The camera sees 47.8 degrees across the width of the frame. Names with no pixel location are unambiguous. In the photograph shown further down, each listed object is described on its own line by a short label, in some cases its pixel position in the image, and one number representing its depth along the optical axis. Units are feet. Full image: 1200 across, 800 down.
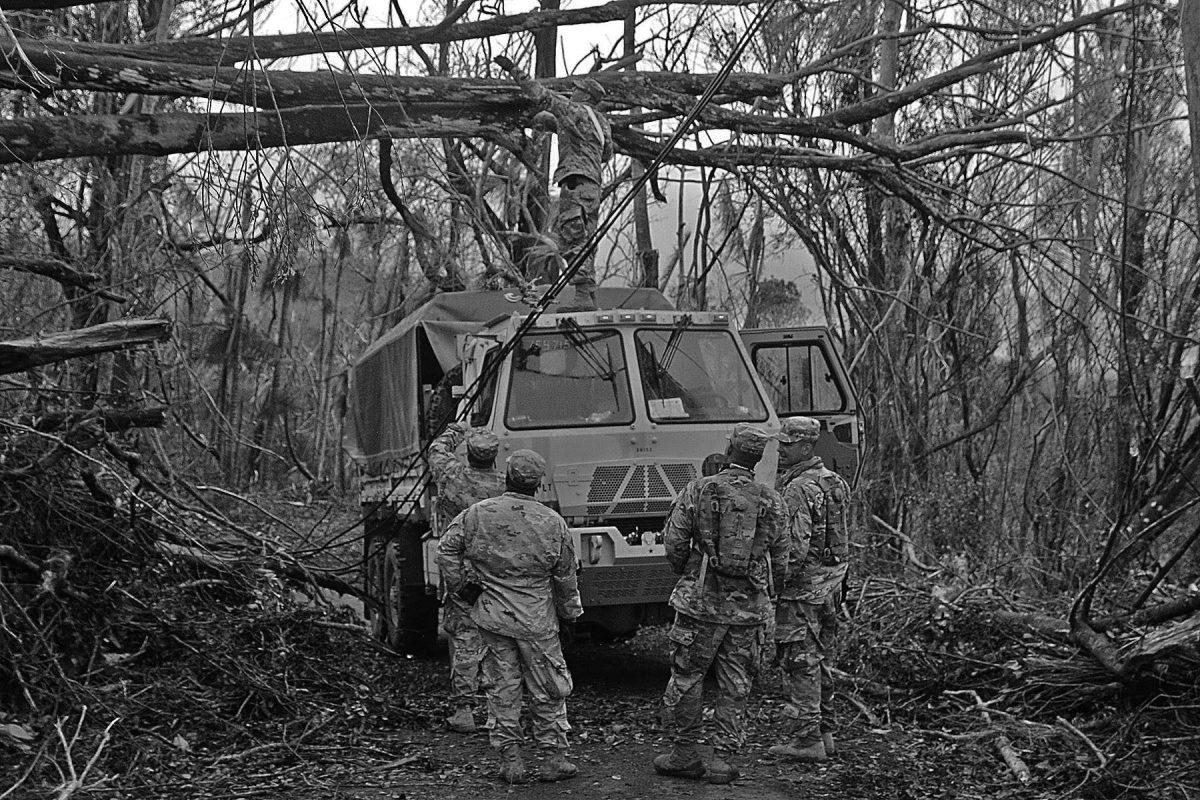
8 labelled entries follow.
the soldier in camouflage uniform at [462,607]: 26.35
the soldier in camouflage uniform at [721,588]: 21.98
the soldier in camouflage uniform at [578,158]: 27.43
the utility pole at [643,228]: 56.90
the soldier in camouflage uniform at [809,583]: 23.76
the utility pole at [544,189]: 49.64
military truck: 27.58
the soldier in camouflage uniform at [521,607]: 22.30
